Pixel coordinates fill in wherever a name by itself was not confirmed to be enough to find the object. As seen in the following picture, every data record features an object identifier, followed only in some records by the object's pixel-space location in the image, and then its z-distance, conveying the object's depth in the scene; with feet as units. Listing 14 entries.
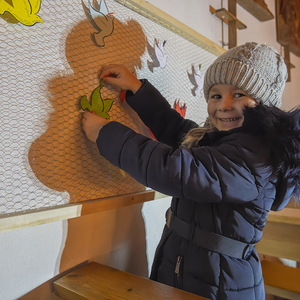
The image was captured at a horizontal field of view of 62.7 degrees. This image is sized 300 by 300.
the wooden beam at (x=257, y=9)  4.93
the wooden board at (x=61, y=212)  1.52
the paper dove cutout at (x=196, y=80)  3.29
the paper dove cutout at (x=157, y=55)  2.60
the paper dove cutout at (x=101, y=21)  1.99
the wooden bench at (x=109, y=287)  1.71
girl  1.67
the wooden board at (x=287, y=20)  6.68
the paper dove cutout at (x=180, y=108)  3.00
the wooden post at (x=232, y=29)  4.22
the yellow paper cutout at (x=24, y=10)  1.48
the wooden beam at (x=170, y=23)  2.34
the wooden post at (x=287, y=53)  6.98
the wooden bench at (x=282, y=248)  3.47
